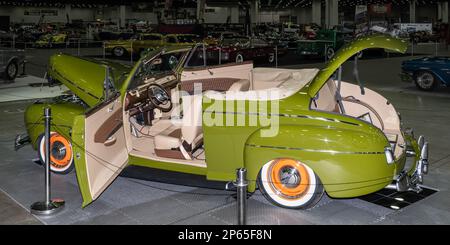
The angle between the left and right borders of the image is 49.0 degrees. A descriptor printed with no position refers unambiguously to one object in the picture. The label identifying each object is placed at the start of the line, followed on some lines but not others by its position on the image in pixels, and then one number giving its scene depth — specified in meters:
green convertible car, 4.45
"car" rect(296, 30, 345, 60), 23.30
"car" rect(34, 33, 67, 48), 33.03
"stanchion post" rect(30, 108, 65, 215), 4.86
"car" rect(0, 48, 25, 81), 14.82
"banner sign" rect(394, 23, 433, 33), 45.81
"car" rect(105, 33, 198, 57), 24.23
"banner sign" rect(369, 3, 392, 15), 33.62
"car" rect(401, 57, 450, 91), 12.56
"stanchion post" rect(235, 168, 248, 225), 3.72
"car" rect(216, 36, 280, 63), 20.33
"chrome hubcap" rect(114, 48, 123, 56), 26.15
